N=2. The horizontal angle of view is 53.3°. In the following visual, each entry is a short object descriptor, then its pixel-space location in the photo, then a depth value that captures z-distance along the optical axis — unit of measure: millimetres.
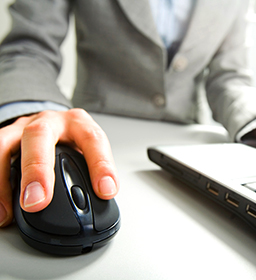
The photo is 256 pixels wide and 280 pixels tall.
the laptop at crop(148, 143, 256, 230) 260
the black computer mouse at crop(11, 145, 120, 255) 200
